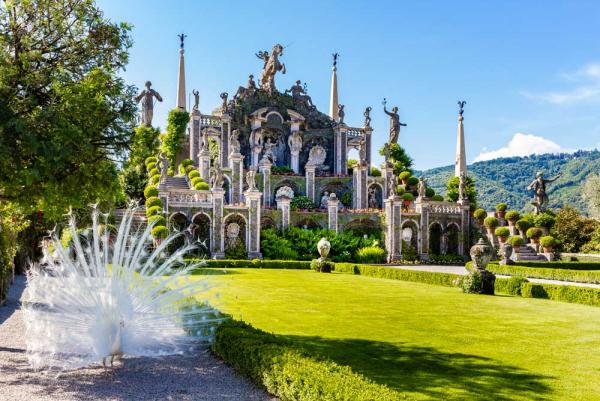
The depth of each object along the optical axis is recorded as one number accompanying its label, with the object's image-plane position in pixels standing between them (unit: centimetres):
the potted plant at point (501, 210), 4447
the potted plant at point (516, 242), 4084
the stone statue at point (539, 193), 4372
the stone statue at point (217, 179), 3825
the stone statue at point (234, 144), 4613
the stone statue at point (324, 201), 4851
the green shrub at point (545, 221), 4256
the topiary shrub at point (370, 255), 4000
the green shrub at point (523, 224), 4250
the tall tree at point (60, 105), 979
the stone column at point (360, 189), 4921
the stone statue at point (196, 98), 5097
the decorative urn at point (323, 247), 3234
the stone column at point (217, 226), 3753
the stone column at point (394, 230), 4122
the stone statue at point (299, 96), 5647
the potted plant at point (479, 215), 4427
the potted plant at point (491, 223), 4334
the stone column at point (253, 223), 3844
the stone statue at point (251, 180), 3916
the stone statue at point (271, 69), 5588
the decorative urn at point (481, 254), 2138
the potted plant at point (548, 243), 4055
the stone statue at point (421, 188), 4266
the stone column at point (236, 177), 4534
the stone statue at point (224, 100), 5215
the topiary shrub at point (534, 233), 4153
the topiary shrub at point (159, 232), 3100
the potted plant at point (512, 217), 4321
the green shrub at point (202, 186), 4072
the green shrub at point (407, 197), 4741
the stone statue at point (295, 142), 5409
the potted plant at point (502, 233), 4225
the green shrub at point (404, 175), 5247
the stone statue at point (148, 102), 5391
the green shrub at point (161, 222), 3407
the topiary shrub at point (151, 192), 3756
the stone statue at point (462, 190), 4475
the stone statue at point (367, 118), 5631
